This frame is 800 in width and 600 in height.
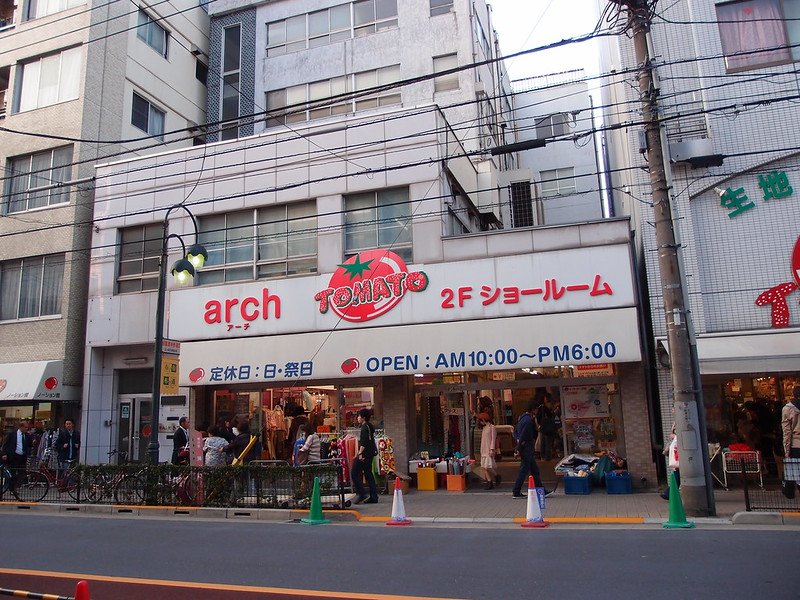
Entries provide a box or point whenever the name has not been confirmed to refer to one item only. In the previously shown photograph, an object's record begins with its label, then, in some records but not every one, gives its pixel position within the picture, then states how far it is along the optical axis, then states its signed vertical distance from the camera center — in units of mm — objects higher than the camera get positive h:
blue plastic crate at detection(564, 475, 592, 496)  13531 -1240
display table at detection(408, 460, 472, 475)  15383 -844
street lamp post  13836 +3295
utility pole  10477 +1722
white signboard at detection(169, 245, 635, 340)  14398 +3209
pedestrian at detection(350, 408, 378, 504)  12969 -564
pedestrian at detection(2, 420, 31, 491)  15175 -163
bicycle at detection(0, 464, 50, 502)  14883 -939
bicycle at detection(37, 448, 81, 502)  14016 -797
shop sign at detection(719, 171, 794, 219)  14164 +4839
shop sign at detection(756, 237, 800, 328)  13820 +2561
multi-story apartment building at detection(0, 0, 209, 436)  19672 +9233
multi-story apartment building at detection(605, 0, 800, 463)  14062 +4844
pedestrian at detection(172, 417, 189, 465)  15039 -83
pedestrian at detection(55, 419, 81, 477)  17156 -61
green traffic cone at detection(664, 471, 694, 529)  9719 -1266
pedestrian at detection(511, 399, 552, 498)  12664 -348
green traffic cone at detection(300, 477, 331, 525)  11242 -1306
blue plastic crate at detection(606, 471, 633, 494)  13523 -1216
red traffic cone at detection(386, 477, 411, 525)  10867 -1308
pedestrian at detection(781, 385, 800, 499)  11461 -165
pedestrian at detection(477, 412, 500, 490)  14578 -440
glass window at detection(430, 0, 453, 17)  24031 +15274
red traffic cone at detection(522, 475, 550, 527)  10180 -1311
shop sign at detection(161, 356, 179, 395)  14562 +1418
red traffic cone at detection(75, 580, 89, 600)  4379 -985
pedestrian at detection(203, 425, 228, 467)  13570 -296
